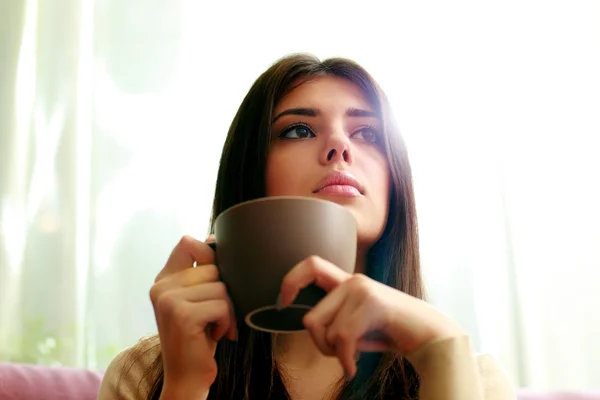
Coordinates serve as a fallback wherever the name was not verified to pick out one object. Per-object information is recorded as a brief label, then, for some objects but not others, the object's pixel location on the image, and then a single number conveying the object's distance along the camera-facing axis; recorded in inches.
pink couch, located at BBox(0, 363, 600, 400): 47.4
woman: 28.2
